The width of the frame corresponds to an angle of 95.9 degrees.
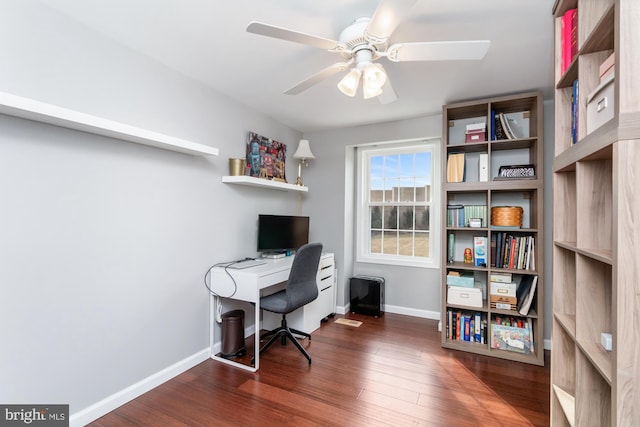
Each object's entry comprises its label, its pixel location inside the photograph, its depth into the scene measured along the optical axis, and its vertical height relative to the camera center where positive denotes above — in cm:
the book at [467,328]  275 -105
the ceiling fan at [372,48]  128 +85
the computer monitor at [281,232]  302 -19
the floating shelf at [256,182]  264 +32
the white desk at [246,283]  232 -57
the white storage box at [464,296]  268 -74
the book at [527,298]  250 -69
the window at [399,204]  354 +17
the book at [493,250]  270 -30
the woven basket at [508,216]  265 +2
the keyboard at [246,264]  252 -45
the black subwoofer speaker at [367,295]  355 -98
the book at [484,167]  272 +48
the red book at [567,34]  133 +88
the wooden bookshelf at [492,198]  252 +20
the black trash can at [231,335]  252 -106
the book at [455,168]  281 +49
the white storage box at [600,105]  98 +42
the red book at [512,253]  262 -32
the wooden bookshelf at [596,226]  84 -3
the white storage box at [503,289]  259 -64
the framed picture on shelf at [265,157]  299 +64
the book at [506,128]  268 +84
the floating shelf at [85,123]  132 +49
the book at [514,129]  269 +84
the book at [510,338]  255 -107
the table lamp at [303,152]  341 +76
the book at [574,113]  127 +48
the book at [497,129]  272 +85
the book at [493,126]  271 +87
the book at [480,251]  276 -32
